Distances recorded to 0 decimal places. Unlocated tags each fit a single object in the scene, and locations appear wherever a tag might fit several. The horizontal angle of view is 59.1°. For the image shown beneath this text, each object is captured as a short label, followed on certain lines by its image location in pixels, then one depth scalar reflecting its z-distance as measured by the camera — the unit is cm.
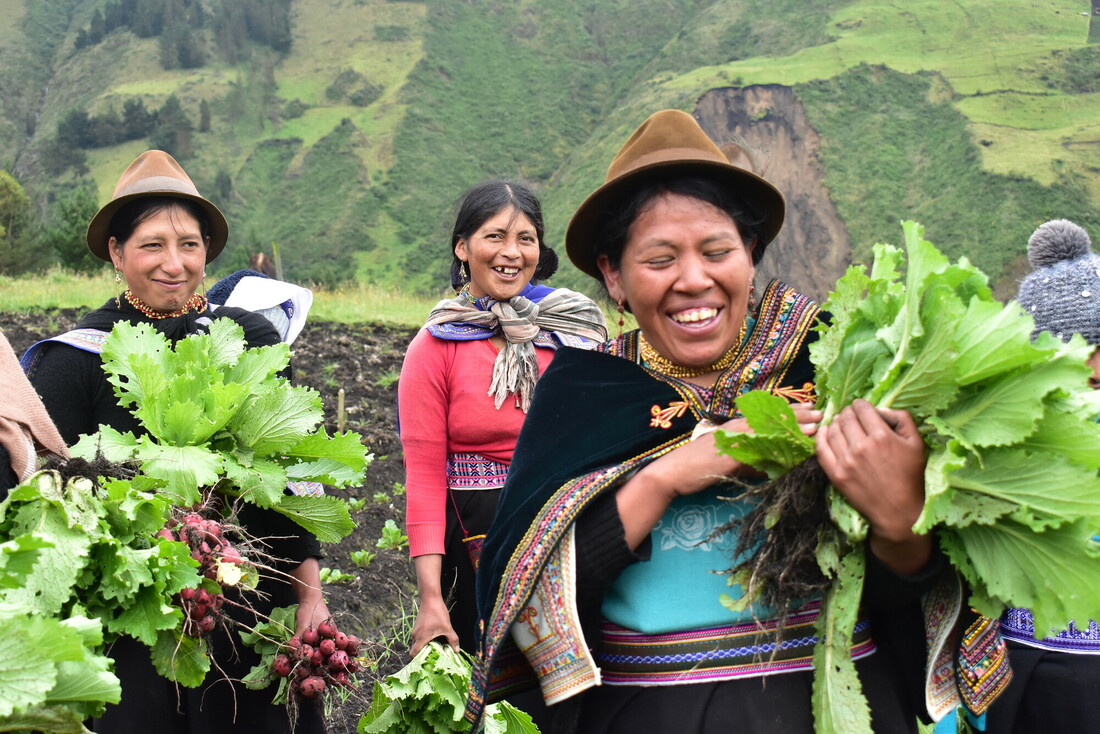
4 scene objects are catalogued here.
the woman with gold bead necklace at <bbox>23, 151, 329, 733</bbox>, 250
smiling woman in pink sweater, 330
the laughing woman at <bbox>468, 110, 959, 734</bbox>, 183
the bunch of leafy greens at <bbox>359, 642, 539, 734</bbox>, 293
